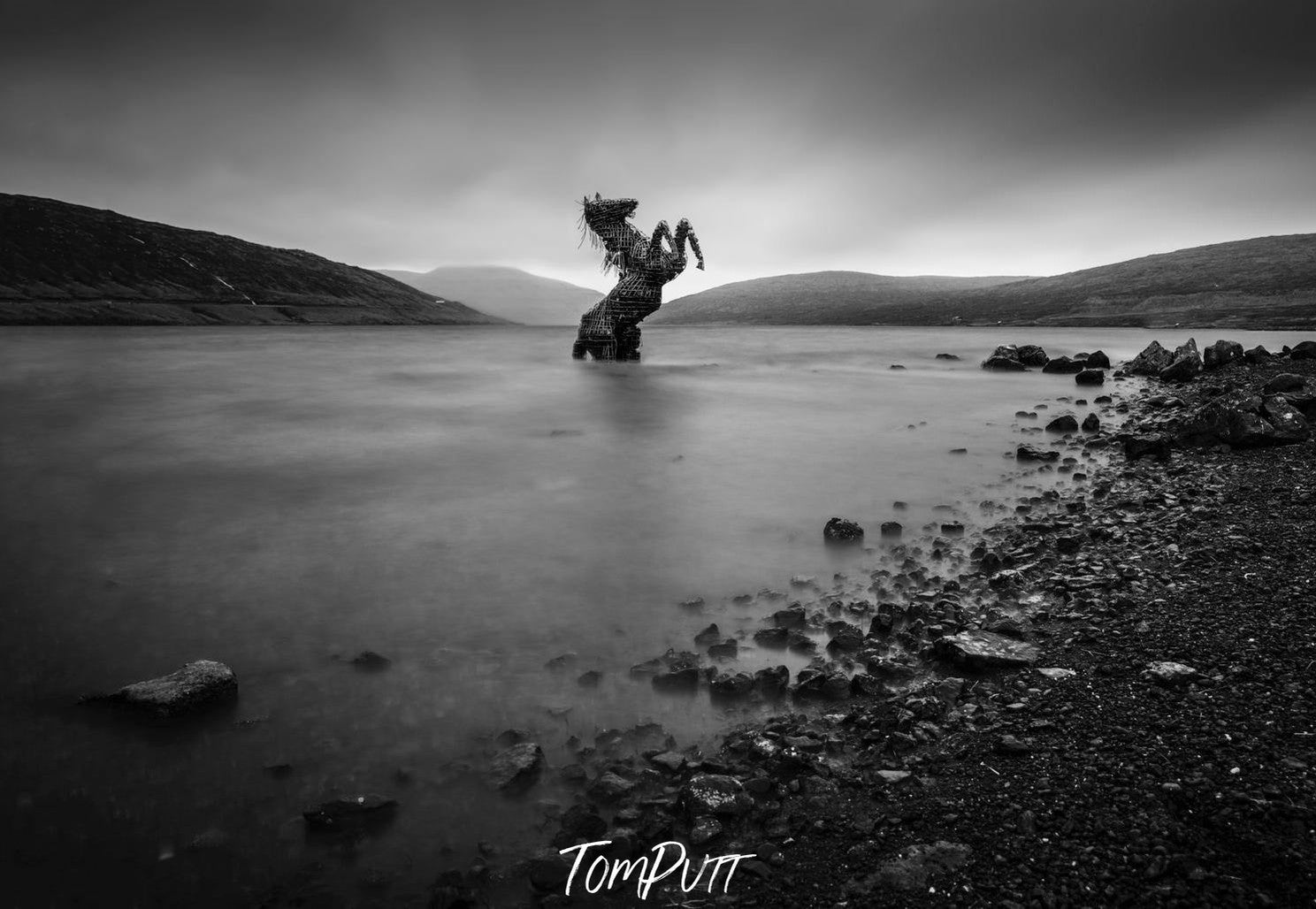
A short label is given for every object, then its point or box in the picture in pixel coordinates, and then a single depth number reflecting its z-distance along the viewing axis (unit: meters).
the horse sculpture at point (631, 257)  21.00
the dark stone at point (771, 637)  4.57
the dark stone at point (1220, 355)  19.80
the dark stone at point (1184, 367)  18.78
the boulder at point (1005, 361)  27.52
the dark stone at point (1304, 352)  18.83
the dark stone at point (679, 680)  4.04
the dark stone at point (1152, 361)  21.67
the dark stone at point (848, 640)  4.44
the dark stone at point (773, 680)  3.99
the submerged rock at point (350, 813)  2.94
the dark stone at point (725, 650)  4.43
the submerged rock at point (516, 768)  3.22
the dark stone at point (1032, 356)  27.83
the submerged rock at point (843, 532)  6.51
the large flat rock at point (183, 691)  3.59
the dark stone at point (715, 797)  2.93
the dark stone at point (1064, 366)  24.61
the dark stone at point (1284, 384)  11.35
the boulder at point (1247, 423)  8.54
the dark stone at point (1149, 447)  9.13
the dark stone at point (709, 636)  4.60
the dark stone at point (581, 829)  2.87
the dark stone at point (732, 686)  3.96
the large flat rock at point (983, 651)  3.93
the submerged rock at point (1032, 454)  9.69
